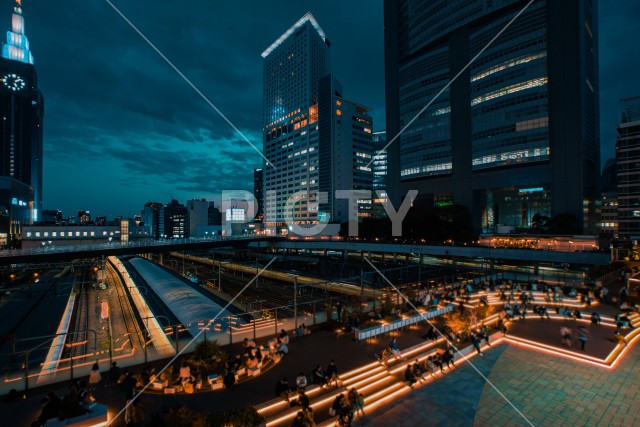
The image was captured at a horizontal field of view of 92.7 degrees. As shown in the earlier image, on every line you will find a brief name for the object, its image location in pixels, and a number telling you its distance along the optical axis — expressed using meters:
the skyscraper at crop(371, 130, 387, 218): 125.94
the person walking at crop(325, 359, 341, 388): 10.76
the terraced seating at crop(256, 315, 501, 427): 9.22
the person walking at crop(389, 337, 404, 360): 12.77
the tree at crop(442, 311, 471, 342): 14.97
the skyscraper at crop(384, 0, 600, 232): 58.12
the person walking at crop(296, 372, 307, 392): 10.02
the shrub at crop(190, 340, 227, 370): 11.05
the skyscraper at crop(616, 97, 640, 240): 54.16
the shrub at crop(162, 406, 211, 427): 7.26
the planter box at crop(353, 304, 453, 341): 14.73
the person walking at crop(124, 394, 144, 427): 8.07
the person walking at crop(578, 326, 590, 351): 14.37
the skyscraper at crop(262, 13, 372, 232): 115.06
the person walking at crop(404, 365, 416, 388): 11.28
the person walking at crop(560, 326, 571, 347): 14.67
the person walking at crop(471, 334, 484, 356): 14.60
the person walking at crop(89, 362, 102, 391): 10.14
